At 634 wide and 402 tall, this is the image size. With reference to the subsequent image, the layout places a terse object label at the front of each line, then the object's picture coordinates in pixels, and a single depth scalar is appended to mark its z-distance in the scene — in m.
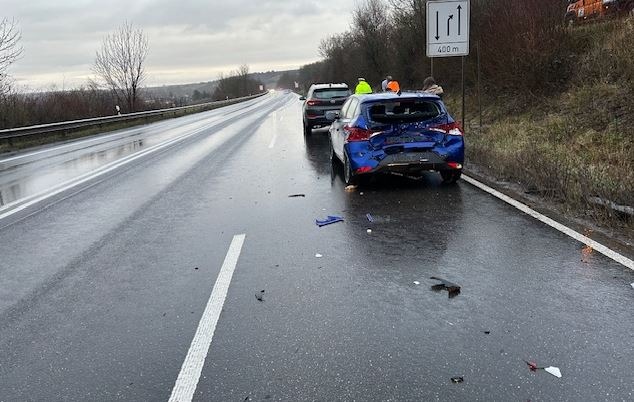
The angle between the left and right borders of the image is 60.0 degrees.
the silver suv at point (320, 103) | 19.19
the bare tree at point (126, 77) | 51.50
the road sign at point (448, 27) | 13.09
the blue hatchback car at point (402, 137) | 8.38
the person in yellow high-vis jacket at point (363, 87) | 18.47
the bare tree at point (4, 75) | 27.59
